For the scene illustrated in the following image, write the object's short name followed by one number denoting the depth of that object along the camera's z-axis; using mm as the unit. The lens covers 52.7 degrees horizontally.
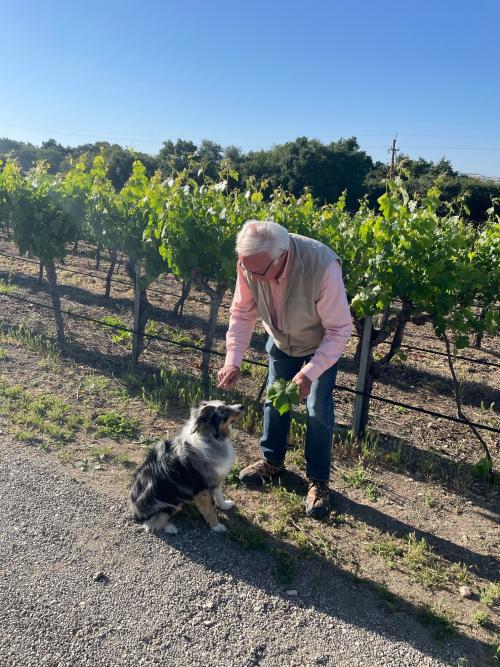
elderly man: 3164
